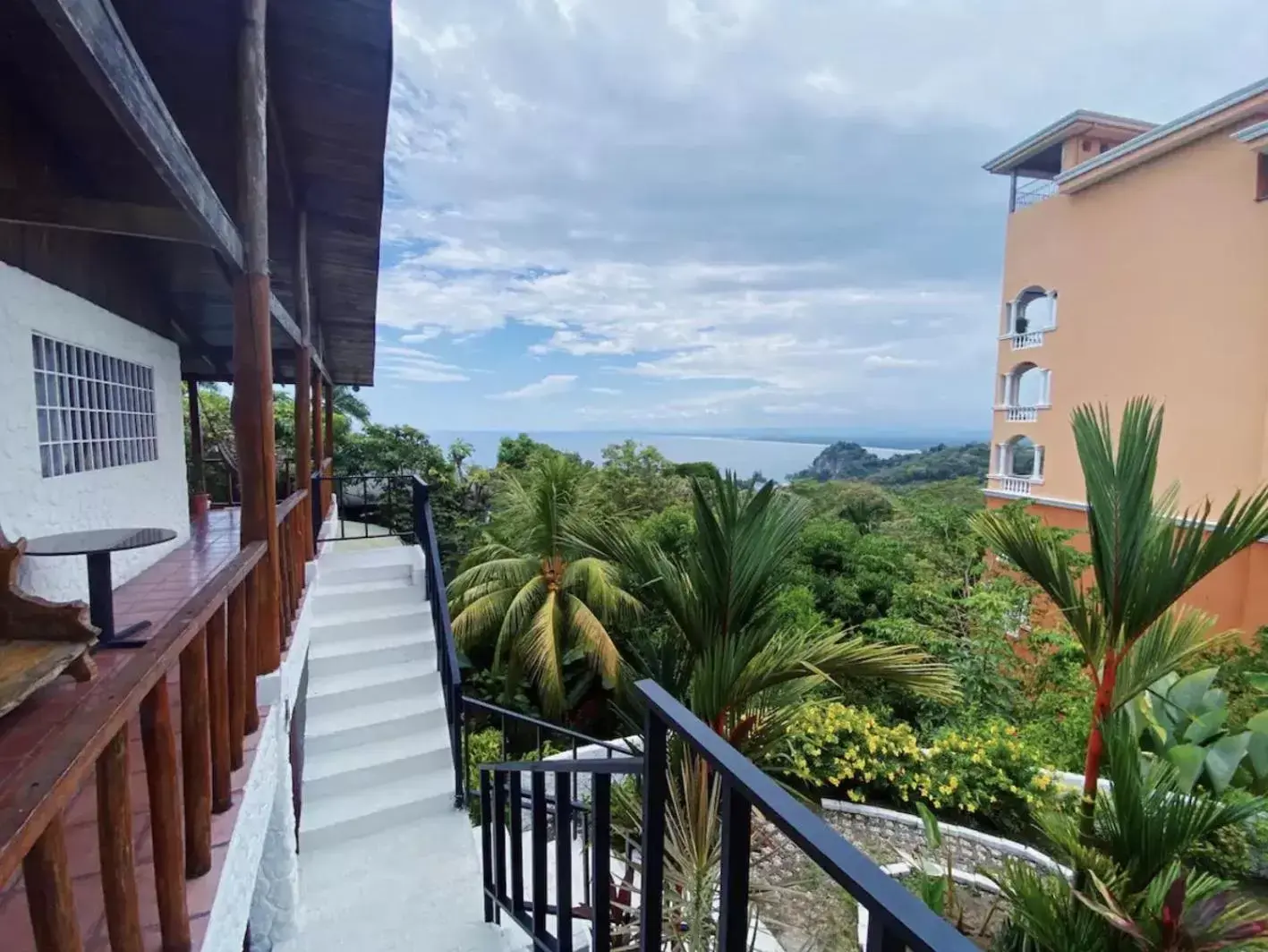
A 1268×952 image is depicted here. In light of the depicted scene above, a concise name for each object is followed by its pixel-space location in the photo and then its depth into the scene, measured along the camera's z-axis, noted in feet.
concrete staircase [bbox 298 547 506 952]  11.74
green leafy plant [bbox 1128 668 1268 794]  14.06
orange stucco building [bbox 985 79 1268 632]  29.71
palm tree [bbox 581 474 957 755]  8.53
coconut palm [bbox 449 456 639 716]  23.95
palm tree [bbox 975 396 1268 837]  7.48
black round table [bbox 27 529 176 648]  6.40
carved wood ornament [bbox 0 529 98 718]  5.96
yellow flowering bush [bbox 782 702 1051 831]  17.37
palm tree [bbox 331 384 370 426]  54.90
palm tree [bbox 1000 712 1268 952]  6.66
